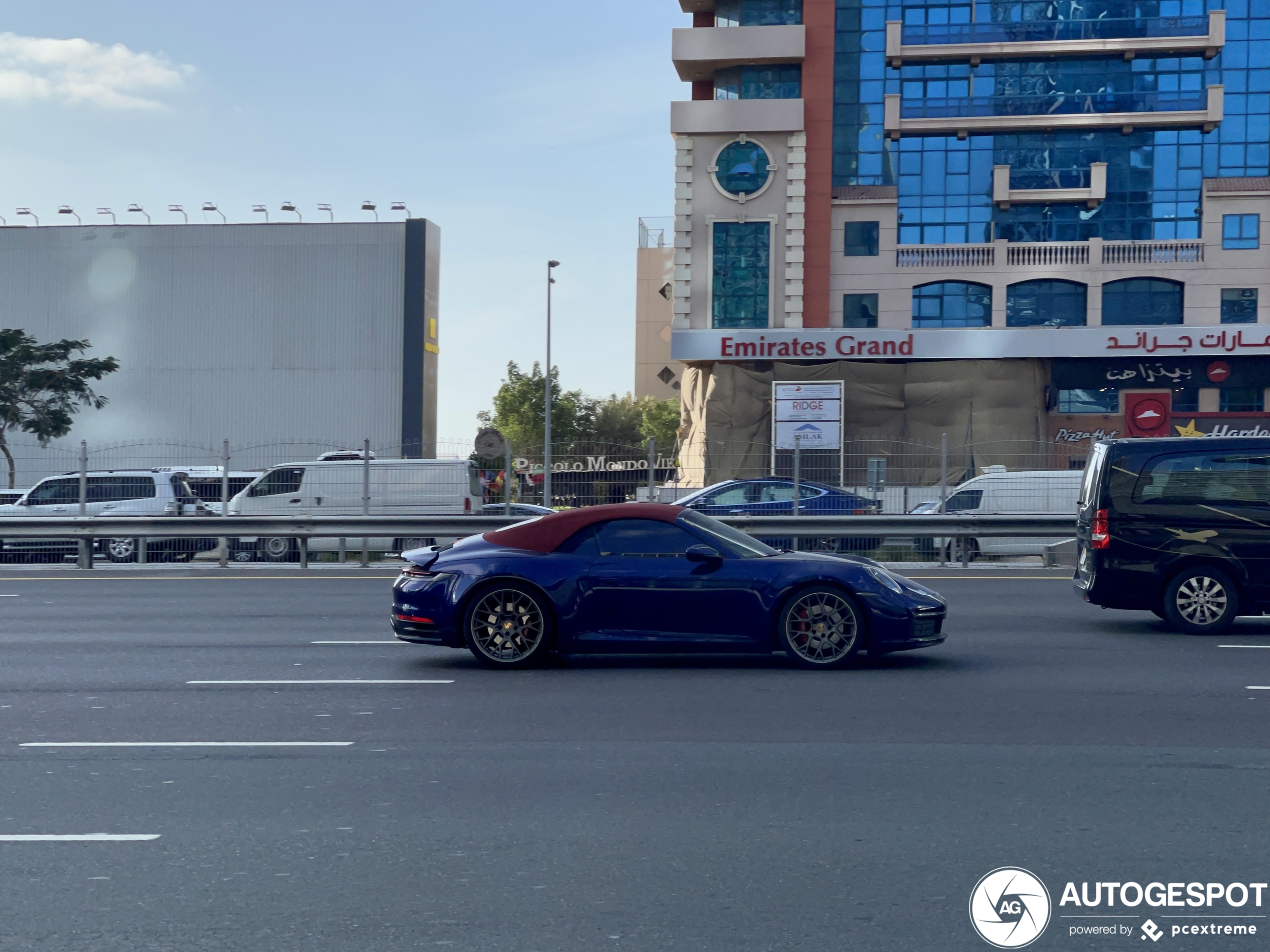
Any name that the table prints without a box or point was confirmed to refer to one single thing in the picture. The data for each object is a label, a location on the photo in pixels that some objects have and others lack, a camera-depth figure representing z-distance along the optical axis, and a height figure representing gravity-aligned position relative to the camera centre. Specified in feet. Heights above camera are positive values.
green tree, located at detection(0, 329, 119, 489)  141.90 +6.49
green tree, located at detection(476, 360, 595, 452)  239.30 +6.83
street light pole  69.92 -1.52
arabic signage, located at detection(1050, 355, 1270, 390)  140.26 +8.61
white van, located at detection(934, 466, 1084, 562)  68.64 -2.24
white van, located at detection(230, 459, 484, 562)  72.43 -2.72
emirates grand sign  136.87 +11.33
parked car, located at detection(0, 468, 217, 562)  73.56 -3.55
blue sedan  69.67 -2.84
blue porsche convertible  32.09 -3.67
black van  38.17 -2.22
